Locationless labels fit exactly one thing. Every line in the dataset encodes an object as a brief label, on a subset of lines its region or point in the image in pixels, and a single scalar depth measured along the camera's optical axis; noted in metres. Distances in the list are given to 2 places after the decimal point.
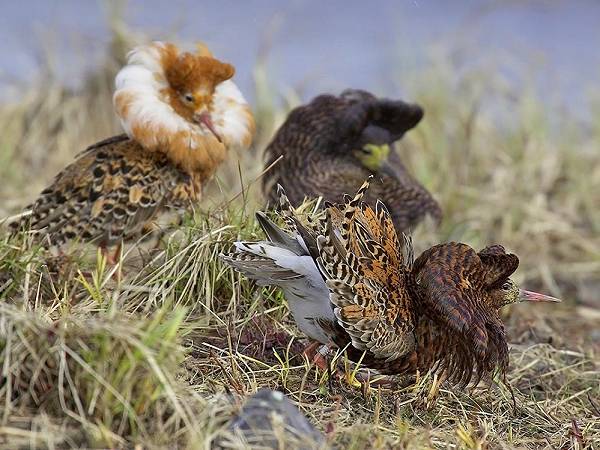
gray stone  6.97
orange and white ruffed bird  11.32
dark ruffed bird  12.98
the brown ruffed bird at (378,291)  8.32
